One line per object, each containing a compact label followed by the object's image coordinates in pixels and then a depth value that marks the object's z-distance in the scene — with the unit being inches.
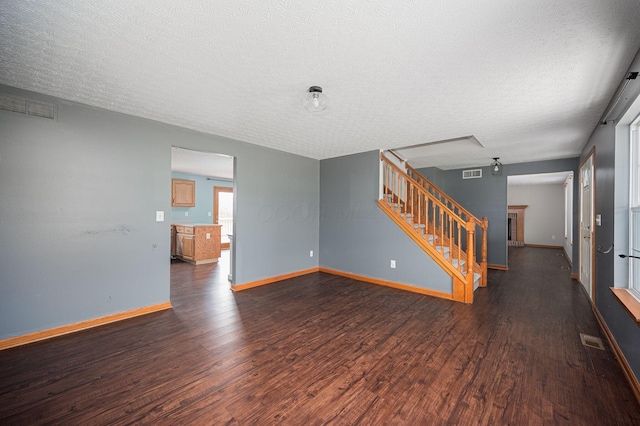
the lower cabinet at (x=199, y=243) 238.1
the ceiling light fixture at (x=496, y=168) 212.8
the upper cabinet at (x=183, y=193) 286.0
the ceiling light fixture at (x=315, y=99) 89.1
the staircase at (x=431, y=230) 143.5
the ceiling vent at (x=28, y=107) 91.7
